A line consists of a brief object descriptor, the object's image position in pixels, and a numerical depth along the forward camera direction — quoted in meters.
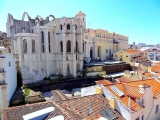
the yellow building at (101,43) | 47.26
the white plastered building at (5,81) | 15.75
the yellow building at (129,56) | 48.50
